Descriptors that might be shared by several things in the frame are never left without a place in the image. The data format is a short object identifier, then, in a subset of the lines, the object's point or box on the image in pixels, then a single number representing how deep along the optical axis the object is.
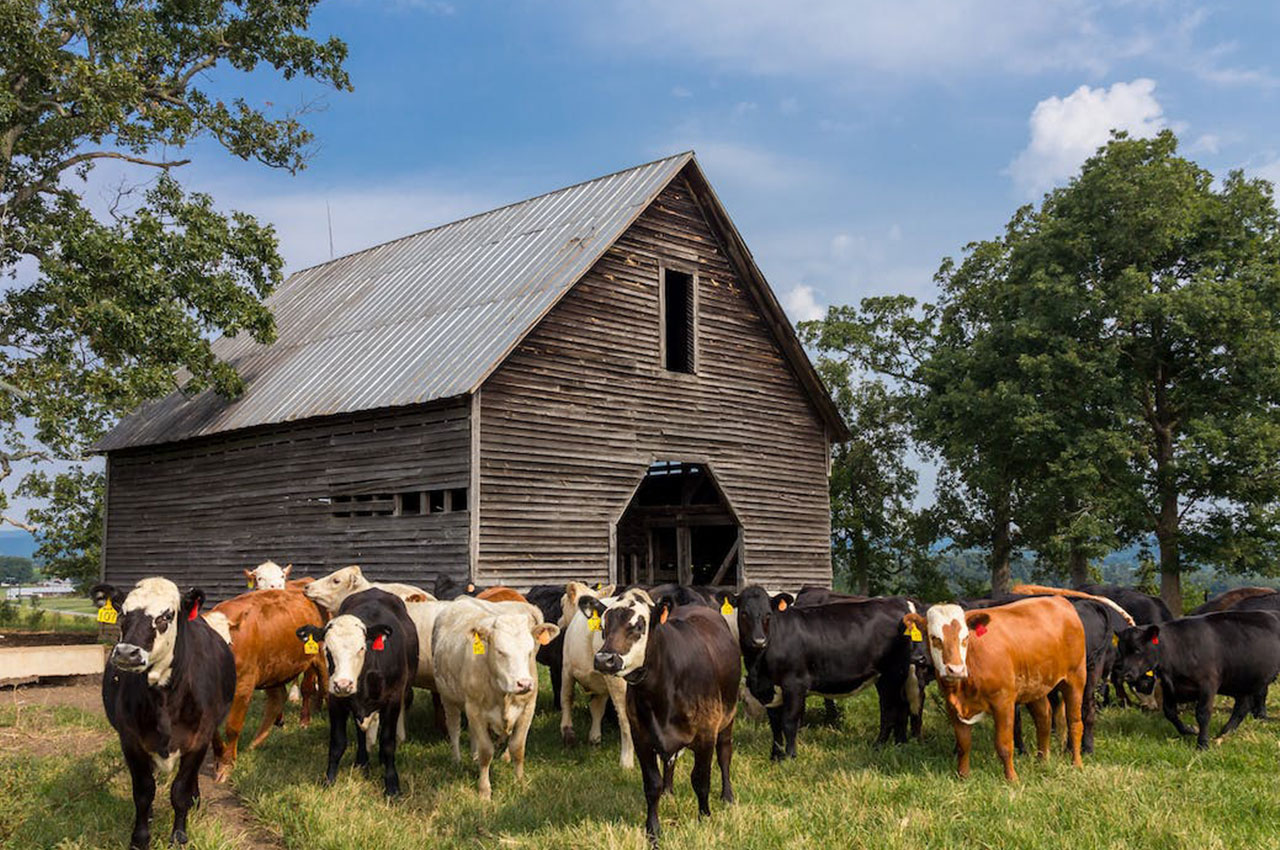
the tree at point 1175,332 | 26.33
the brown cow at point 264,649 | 9.05
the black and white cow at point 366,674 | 8.16
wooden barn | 16.69
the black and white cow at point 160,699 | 6.59
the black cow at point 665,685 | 6.89
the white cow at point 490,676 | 8.03
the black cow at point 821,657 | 9.42
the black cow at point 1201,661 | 9.57
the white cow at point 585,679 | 9.54
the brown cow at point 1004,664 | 8.05
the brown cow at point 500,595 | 12.80
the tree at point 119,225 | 18.72
